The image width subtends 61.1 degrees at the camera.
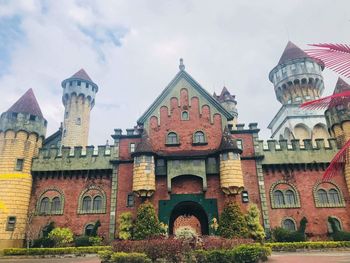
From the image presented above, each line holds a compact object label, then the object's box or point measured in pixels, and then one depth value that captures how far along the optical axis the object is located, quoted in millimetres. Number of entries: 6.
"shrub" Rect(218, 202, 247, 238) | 23703
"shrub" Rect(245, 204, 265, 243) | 24578
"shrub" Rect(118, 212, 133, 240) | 25175
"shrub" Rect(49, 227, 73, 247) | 25972
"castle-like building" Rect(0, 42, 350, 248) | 27078
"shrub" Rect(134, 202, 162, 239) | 24031
